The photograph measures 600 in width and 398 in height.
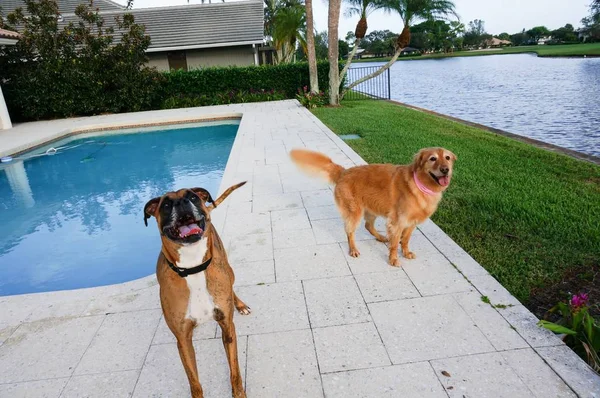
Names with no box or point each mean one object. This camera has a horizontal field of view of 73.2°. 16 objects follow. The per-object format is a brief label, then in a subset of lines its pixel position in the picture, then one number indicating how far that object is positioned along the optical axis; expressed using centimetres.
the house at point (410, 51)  9812
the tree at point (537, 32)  10588
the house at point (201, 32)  2264
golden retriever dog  369
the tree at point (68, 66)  1700
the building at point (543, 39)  10231
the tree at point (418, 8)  1556
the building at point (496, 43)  10891
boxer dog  202
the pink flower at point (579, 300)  278
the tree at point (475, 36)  10288
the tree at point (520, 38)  11012
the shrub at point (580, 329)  266
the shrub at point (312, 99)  1686
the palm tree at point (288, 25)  2398
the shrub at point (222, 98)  1945
